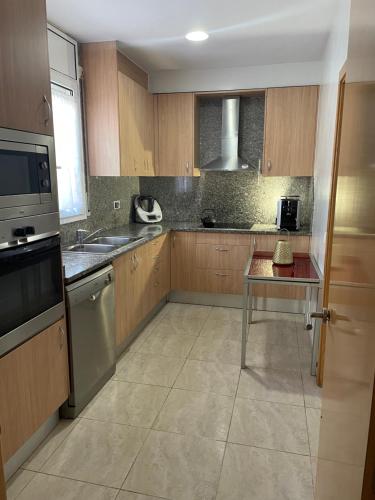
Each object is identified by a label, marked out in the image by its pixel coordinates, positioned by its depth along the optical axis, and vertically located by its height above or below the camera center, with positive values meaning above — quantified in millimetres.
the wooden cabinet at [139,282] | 2859 -855
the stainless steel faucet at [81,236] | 3148 -431
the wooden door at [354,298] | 761 -279
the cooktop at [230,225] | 4074 -444
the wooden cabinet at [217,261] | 3859 -804
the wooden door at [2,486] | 879 -717
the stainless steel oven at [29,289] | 1601 -492
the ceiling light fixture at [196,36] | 2891 +1175
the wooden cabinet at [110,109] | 3139 +669
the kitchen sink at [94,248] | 3104 -523
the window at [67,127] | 2850 +469
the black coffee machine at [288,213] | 3861 -282
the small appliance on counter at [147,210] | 4305 -290
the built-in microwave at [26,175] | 1581 +45
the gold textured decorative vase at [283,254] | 2924 -536
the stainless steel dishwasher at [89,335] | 2166 -940
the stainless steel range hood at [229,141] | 4090 +496
